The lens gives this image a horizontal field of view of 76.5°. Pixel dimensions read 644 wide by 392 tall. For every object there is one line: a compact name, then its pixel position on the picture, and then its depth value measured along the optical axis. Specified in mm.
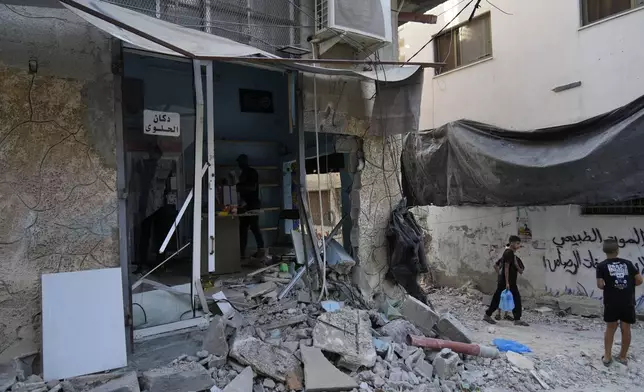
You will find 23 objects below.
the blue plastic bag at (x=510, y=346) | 5539
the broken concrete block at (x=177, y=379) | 3309
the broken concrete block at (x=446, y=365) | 4305
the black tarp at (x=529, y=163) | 5676
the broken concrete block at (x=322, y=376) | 3539
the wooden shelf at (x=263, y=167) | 7599
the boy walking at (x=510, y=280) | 7664
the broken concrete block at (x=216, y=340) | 3842
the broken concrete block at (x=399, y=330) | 4838
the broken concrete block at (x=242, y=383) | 3412
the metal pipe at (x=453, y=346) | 4707
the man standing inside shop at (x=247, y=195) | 7332
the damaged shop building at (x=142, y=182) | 3465
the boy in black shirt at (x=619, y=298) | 5160
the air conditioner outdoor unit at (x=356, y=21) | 4977
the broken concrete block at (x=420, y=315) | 5258
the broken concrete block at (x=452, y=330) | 5023
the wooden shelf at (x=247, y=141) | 7446
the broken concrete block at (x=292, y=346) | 4021
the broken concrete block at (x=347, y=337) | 3975
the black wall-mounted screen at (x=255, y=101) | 7441
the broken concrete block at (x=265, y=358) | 3670
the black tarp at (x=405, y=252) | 5914
